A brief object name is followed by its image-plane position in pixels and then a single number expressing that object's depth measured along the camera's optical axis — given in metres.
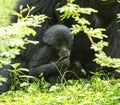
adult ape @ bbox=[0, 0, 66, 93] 9.43
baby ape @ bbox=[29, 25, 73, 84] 8.84
